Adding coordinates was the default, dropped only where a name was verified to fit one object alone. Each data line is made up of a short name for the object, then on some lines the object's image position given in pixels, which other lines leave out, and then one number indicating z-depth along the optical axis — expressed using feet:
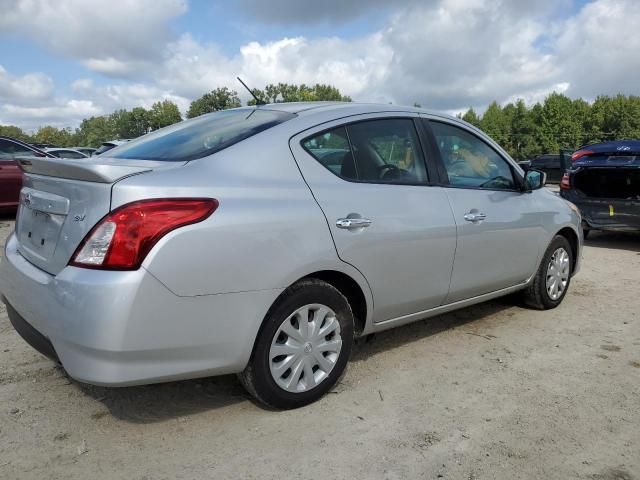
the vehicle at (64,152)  51.21
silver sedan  7.57
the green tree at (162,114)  352.08
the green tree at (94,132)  410.93
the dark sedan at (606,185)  24.07
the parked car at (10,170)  32.42
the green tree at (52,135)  378.73
